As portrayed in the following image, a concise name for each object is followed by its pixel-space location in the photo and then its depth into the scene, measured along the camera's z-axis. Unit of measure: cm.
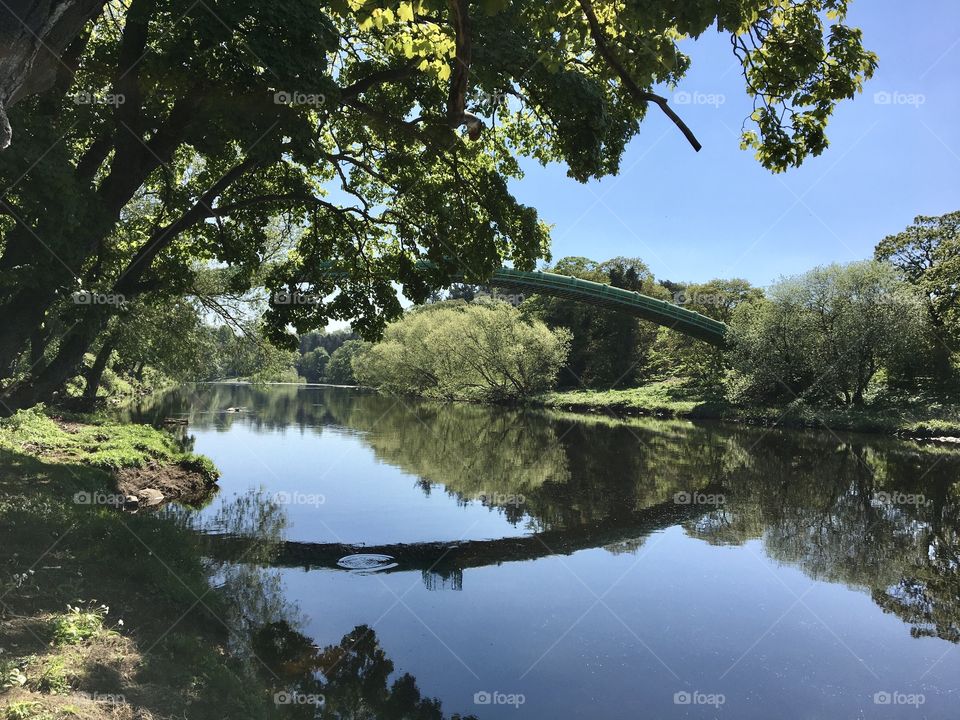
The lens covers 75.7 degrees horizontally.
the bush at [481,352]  6069
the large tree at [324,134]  580
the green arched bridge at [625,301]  5859
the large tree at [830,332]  3862
